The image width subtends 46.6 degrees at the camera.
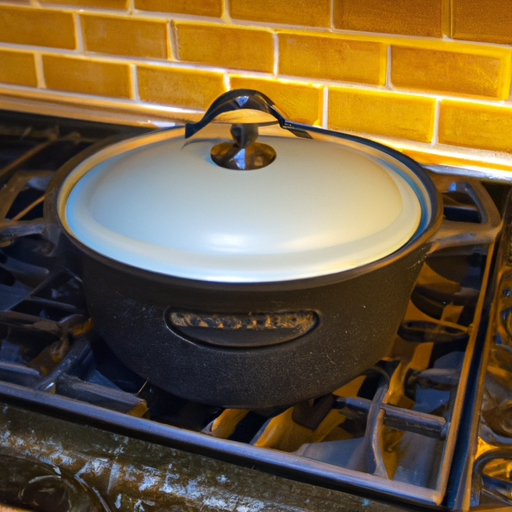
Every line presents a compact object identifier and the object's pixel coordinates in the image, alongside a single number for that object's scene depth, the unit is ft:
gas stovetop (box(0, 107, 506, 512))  1.79
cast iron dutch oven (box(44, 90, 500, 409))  1.78
